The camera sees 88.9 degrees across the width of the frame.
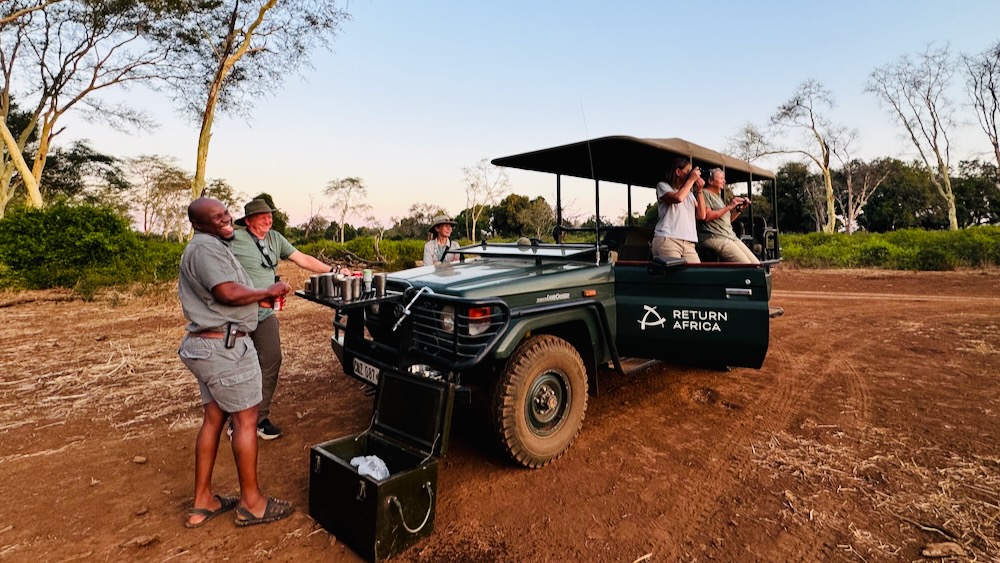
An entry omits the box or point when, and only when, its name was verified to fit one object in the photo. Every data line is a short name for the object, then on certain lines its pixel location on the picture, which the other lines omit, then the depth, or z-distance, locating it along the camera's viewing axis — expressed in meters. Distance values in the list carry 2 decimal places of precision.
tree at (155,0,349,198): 14.16
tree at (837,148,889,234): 35.81
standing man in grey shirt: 2.56
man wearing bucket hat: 3.75
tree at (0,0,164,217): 16.25
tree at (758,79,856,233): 29.03
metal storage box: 2.39
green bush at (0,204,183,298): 12.09
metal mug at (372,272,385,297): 3.20
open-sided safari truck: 2.86
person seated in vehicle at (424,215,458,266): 5.52
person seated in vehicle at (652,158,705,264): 4.45
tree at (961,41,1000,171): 24.88
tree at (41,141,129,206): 26.66
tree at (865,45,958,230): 26.72
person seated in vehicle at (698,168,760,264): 4.84
